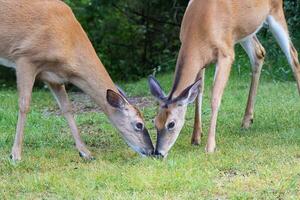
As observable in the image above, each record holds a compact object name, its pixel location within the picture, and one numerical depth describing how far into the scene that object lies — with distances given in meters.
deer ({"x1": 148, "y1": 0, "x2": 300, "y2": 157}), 14.51
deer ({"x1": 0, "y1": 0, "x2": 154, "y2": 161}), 14.68
